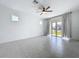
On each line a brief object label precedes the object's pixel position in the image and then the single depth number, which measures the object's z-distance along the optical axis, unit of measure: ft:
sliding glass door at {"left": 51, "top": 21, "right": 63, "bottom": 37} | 19.35
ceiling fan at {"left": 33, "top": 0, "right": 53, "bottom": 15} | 9.58
